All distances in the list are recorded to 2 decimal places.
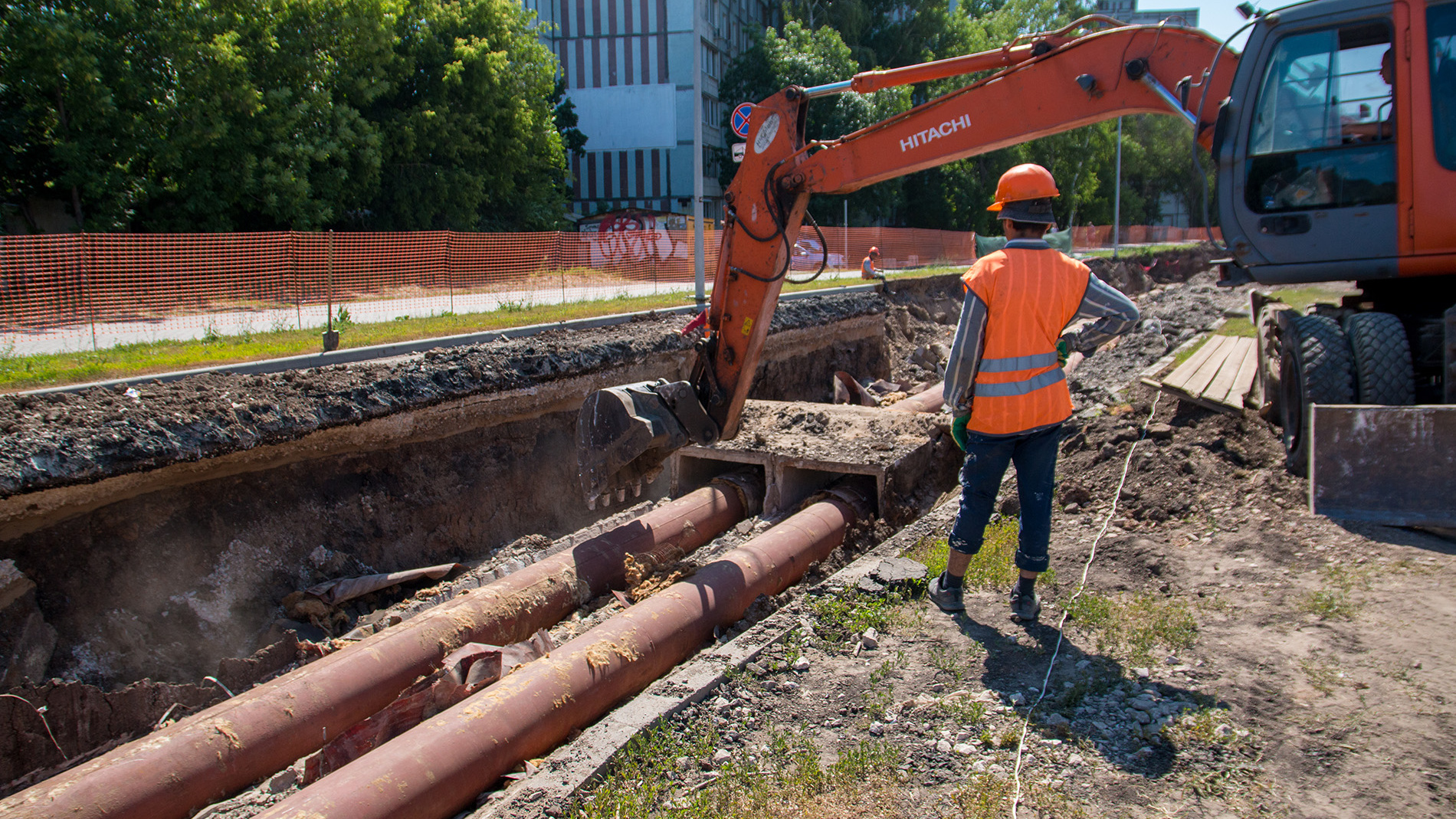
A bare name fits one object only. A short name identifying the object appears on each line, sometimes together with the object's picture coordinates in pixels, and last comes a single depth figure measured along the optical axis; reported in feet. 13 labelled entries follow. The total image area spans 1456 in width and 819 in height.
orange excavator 16.46
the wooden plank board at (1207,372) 21.91
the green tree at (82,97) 46.68
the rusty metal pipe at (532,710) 9.87
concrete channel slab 22.39
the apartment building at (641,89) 138.21
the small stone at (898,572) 14.65
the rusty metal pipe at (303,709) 10.64
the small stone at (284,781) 12.00
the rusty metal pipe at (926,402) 32.68
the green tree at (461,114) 76.64
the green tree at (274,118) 54.29
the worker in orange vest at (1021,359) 12.60
